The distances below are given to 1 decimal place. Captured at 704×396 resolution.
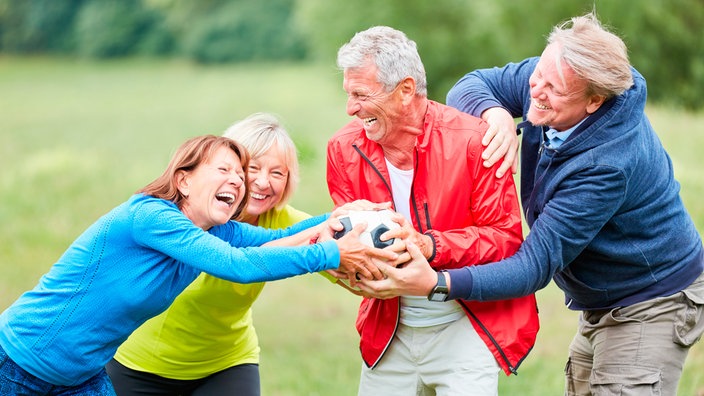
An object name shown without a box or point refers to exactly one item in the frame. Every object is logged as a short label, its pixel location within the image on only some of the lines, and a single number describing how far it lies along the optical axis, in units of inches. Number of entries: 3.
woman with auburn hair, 318.0
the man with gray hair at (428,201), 344.5
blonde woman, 388.8
